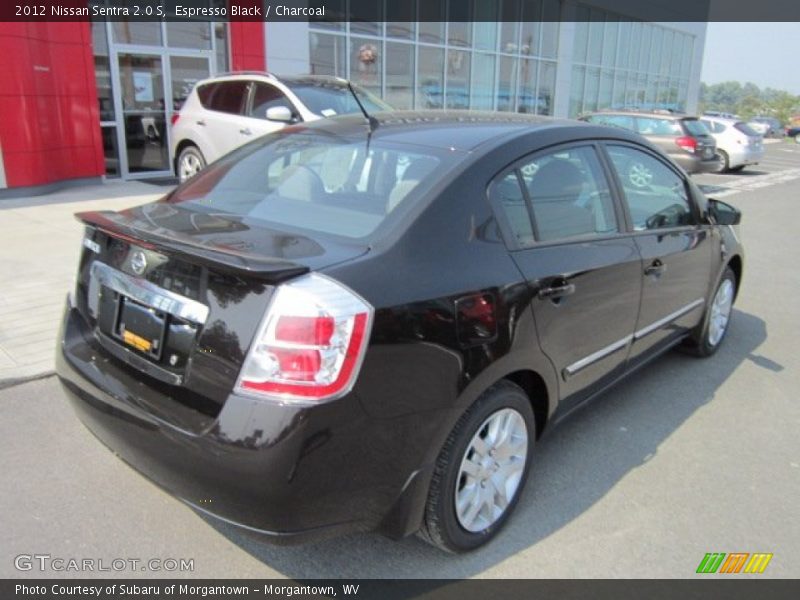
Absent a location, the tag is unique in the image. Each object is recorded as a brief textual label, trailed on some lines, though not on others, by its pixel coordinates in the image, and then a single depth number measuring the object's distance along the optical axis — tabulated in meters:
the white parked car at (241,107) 8.38
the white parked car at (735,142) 19.08
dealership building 9.81
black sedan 2.04
